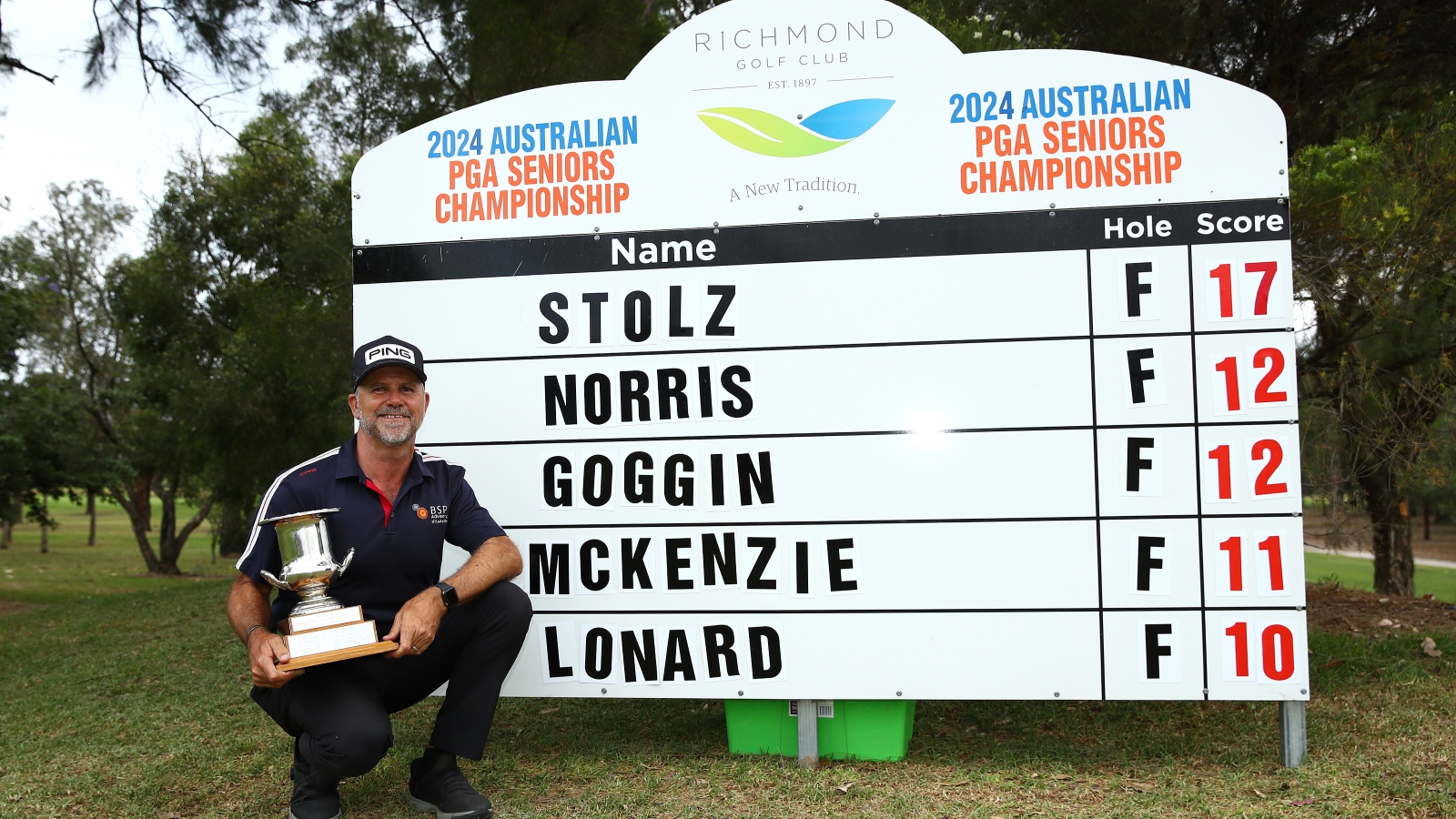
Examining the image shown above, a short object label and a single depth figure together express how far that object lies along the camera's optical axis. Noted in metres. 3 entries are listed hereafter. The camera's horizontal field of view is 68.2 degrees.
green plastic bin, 4.02
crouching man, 3.31
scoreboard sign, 3.78
